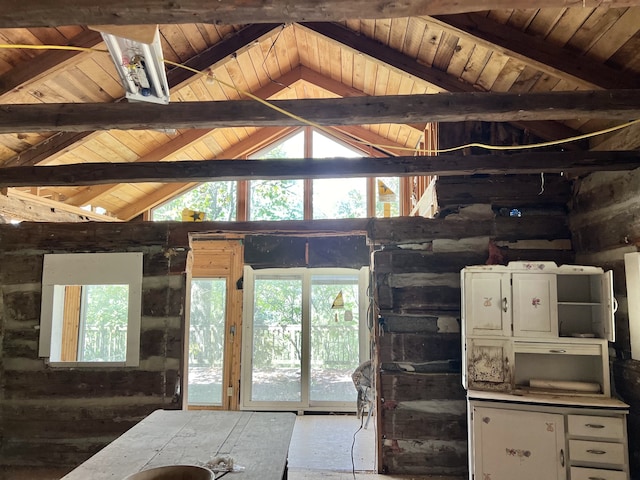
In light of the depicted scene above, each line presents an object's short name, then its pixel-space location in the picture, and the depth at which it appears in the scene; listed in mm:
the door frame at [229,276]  6566
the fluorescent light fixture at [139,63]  1791
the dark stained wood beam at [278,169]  3607
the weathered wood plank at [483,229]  4152
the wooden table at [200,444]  1898
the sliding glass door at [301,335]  6566
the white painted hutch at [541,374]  3174
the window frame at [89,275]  4371
